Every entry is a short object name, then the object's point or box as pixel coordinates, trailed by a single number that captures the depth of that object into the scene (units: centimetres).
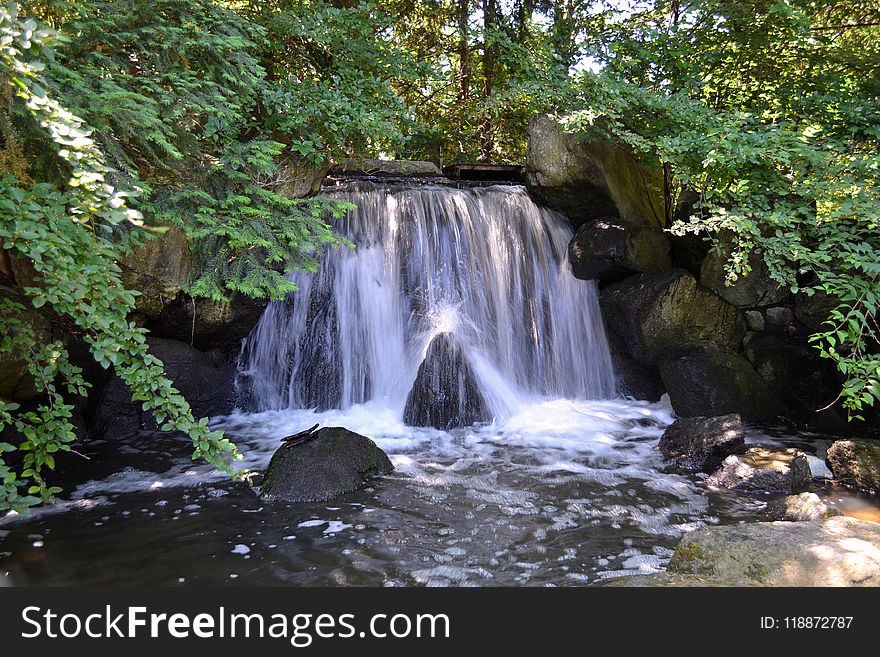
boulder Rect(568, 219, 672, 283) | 877
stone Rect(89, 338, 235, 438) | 704
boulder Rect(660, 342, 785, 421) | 762
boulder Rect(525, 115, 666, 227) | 915
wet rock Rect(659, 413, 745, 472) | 605
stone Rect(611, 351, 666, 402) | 869
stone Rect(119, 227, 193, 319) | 657
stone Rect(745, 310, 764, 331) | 831
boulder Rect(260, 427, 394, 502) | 519
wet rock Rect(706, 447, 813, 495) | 540
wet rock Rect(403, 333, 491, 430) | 736
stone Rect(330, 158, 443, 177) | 1122
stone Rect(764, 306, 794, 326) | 815
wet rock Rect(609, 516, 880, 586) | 321
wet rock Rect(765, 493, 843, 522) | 446
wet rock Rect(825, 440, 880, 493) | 547
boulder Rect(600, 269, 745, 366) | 832
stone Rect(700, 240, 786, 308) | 814
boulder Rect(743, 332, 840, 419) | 786
